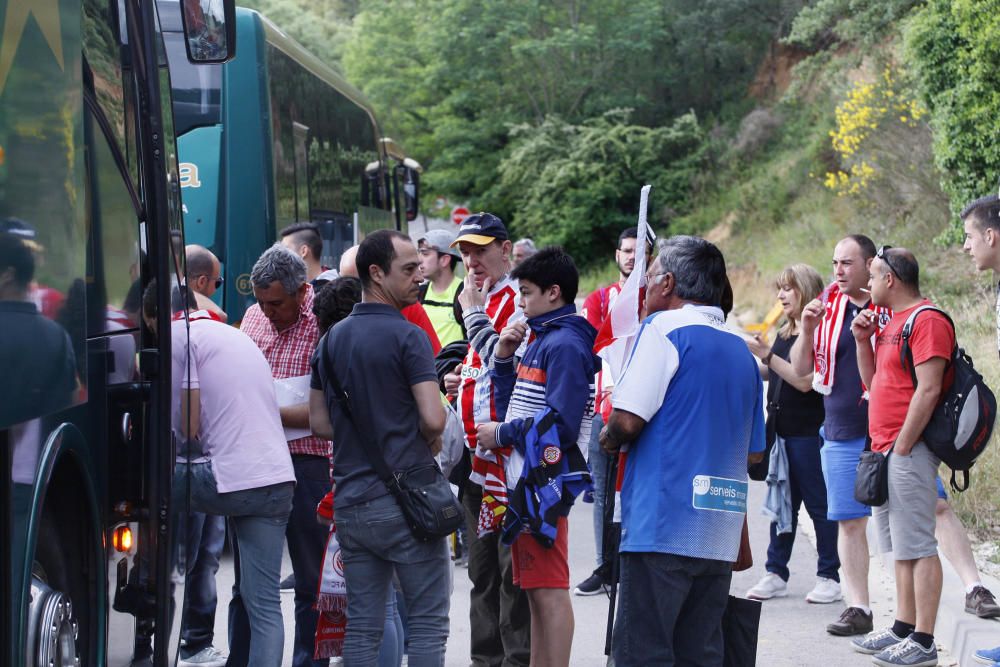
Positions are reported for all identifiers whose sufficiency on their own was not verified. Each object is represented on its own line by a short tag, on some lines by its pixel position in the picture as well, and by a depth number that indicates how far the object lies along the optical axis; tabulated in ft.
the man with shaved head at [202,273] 19.47
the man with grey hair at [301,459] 18.66
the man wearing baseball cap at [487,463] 17.89
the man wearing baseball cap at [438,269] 26.63
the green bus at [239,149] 32.35
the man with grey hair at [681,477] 13.98
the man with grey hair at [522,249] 40.70
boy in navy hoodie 16.29
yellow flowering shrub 84.74
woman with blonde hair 24.67
